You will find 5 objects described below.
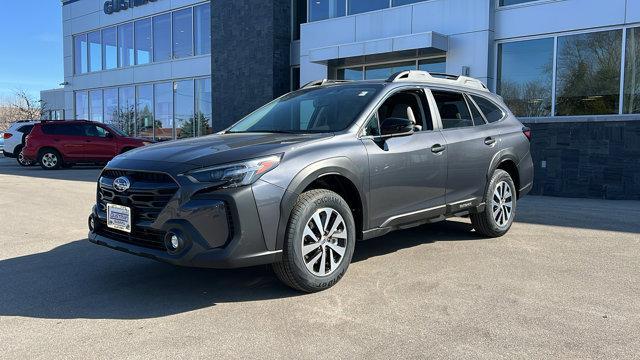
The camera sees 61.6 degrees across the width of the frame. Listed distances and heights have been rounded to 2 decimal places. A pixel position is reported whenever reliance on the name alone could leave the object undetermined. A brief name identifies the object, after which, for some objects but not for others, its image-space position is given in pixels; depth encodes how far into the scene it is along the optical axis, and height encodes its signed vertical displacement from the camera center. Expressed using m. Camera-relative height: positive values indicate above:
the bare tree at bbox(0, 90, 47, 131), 50.97 +2.73
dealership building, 11.33 +2.24
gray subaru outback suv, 3.79 -0.35
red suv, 17.86 -0.22
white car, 20.44 -0.07
